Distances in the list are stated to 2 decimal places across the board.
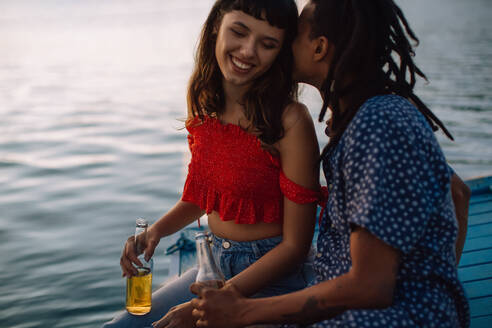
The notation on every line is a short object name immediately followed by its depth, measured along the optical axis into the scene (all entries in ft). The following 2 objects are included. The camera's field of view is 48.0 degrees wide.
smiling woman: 6.90
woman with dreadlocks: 4.97
